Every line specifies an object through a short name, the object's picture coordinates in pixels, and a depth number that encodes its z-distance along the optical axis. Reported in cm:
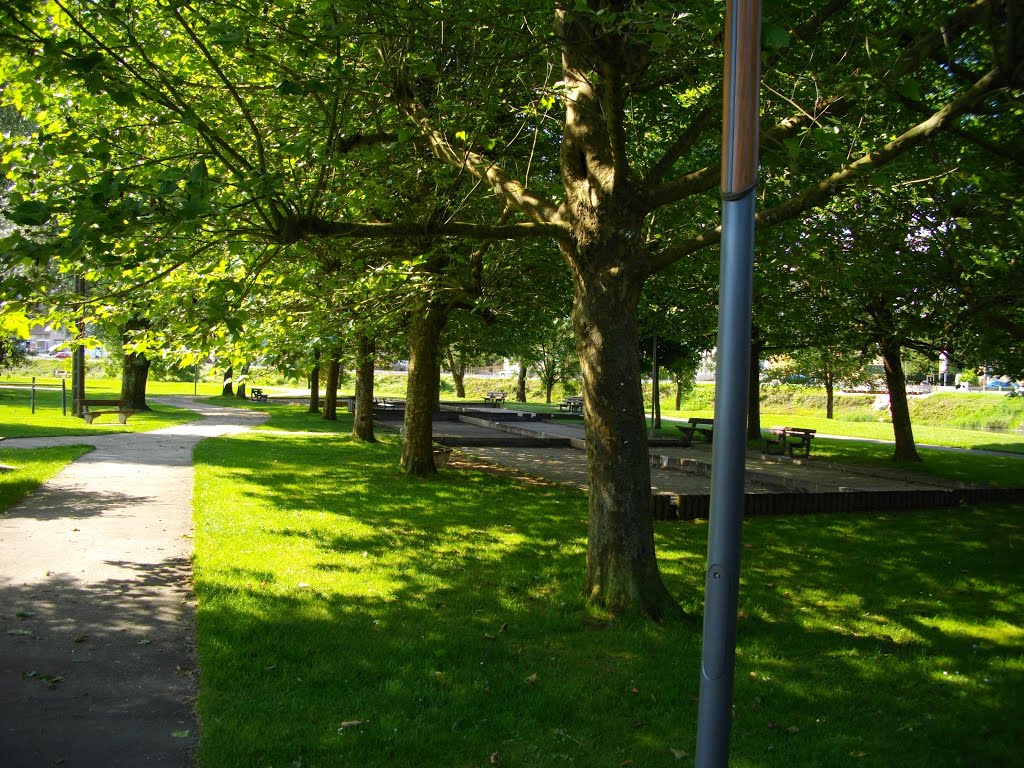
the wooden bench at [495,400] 4147
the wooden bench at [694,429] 2170
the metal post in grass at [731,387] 269
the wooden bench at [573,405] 3765
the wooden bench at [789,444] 1870
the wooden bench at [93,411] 2227
